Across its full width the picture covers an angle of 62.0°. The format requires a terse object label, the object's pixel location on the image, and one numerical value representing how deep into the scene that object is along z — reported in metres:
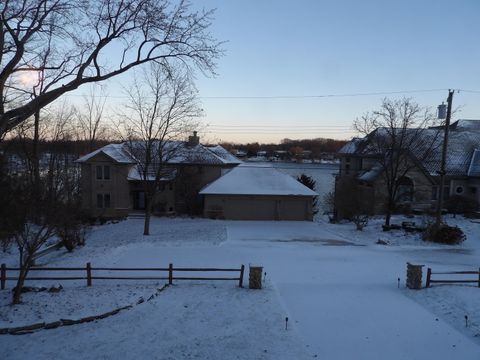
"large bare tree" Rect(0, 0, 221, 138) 9.11
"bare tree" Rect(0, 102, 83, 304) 12.47
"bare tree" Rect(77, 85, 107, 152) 55.44
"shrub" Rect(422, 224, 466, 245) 22.03
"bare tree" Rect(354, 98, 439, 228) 28.09
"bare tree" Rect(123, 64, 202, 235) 26.12
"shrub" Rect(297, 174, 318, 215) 40.19
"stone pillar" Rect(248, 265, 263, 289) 13.08
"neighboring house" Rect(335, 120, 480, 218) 32.91
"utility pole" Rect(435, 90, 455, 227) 22.73
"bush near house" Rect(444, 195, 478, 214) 31.47
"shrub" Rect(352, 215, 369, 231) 27.23
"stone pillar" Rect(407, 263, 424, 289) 13.20
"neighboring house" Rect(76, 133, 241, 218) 34.91
